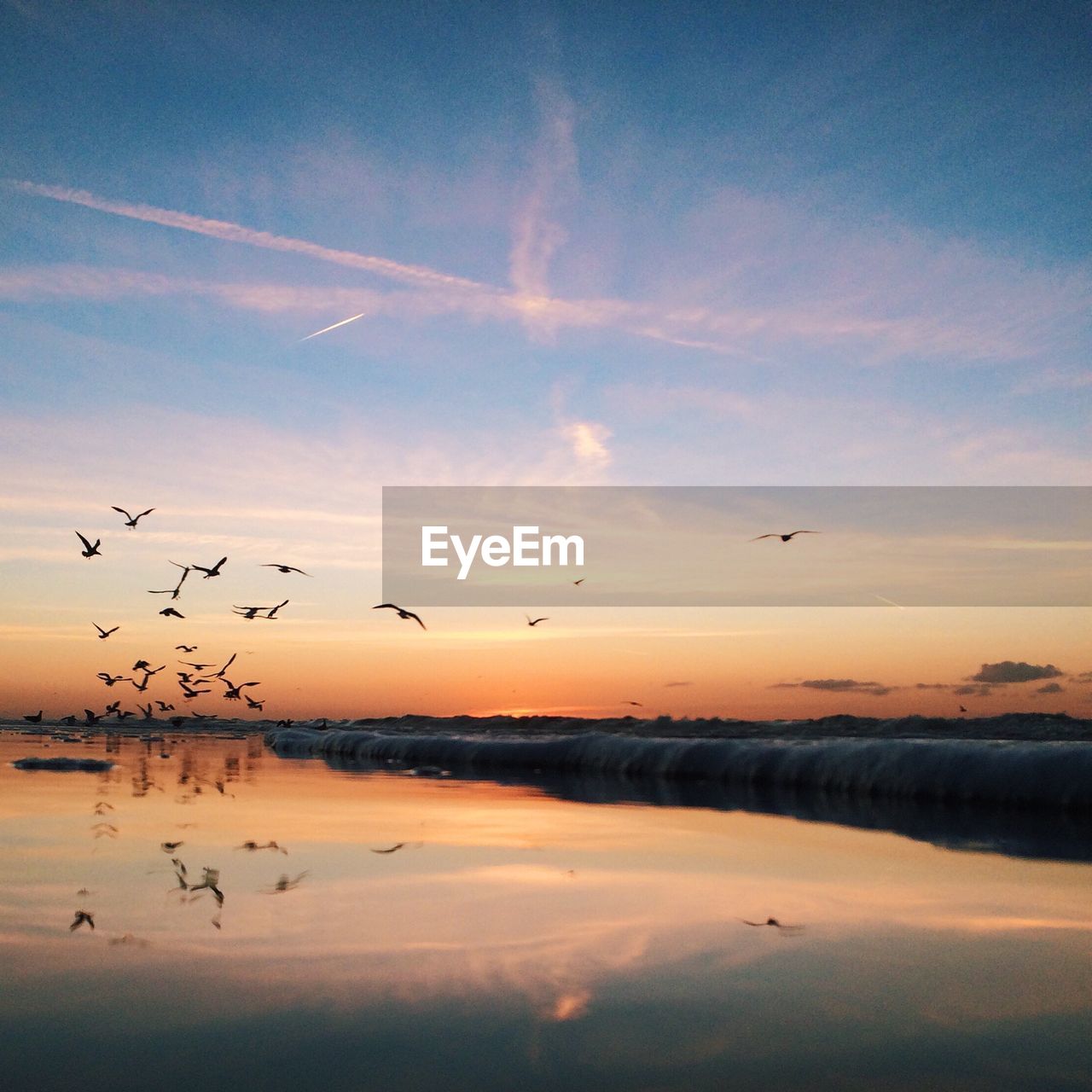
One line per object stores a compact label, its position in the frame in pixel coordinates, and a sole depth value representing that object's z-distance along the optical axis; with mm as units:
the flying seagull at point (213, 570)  13484
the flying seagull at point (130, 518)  13404
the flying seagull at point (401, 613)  12317
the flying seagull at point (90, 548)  13304
